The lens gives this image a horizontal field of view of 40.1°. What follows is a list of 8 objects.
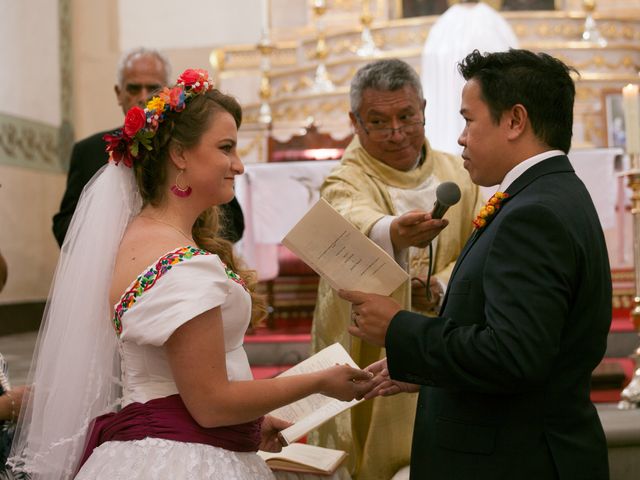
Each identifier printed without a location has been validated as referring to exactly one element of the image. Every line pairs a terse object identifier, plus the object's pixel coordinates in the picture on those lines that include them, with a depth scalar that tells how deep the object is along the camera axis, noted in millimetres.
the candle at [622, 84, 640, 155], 4133
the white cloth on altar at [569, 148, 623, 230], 6488
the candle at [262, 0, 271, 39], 11828
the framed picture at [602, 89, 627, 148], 9953
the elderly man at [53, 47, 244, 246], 3975
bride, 2125
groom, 1926
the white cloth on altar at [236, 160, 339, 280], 6629
